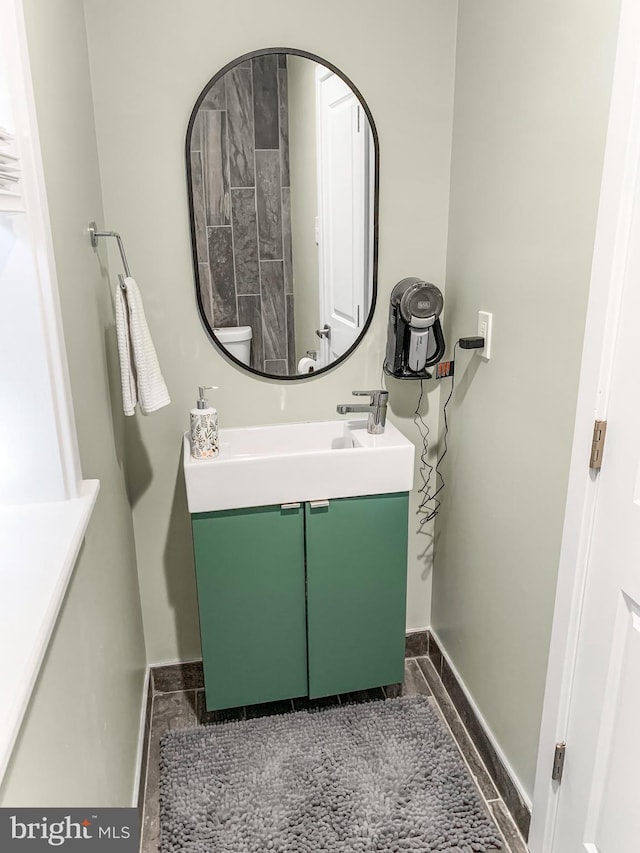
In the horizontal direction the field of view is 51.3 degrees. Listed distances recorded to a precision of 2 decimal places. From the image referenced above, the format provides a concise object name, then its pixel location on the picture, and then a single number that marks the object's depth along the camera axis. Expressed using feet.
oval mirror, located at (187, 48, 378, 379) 5.96
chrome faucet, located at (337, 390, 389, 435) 6.50
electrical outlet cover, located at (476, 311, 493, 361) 5.73
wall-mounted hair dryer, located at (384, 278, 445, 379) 6.09
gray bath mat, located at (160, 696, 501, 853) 5.53
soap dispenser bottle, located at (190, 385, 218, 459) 5.96
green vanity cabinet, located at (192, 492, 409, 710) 6.18
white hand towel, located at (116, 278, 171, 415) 5.49
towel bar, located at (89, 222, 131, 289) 5.33
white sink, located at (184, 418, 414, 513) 5.88
